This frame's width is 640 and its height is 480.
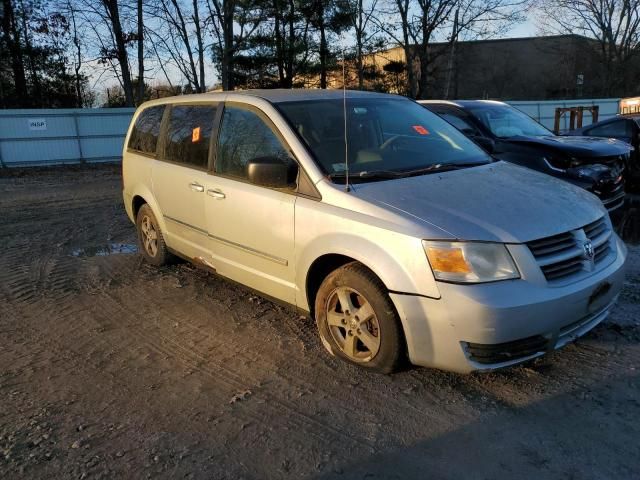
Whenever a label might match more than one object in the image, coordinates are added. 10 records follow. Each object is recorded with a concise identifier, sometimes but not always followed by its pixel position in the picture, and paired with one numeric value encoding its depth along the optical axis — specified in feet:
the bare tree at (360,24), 99.94
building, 141.69
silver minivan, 9.57
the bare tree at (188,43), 85.76
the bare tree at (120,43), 82.28
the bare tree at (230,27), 81.51
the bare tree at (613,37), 133.59
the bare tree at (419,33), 113.80
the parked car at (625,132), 29.50
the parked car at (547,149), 22.04
